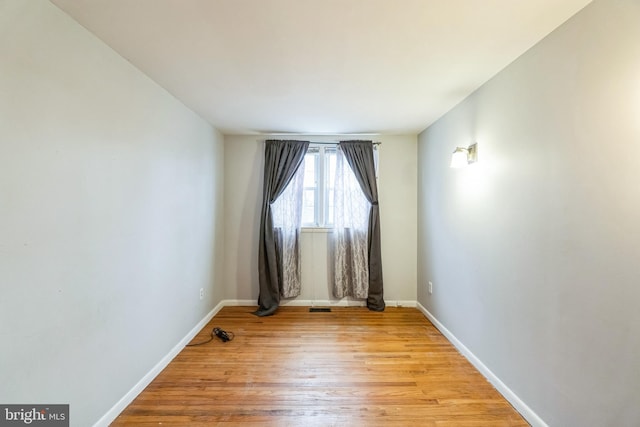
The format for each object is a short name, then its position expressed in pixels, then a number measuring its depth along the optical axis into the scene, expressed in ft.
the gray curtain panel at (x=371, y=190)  11.59
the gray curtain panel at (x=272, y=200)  11.37
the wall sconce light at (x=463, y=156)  7.50
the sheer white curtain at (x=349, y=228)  11.73
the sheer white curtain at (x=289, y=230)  11.66
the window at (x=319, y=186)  12.05
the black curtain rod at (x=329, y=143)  11.82
